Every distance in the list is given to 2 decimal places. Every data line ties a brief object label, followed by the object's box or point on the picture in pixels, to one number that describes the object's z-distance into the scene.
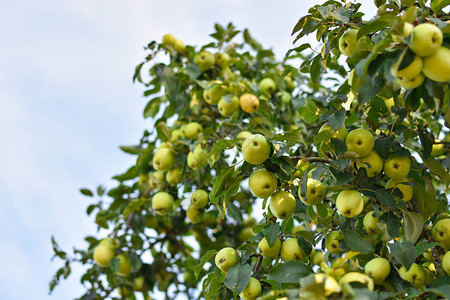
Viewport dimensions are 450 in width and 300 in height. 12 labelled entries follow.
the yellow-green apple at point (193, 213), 3.48
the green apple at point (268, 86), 4.17
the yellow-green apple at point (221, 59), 4.09
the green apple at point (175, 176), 3.62
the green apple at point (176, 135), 3.69
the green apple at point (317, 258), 3.13
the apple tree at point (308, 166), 1.66
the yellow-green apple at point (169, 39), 4.02
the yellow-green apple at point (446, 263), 1.94
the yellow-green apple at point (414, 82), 1.65
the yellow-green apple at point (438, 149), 3.10
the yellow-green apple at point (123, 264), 3.80
